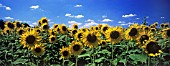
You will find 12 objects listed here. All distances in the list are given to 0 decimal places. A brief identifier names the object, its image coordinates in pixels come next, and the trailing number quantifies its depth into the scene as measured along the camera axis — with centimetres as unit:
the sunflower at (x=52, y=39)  138
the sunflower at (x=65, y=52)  113
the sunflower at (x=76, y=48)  109
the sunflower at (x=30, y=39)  113
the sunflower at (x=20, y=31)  146
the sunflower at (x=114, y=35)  107
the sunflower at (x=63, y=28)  162
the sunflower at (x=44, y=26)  163
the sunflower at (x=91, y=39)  107
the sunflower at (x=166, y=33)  123
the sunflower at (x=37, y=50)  116
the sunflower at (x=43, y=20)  168
